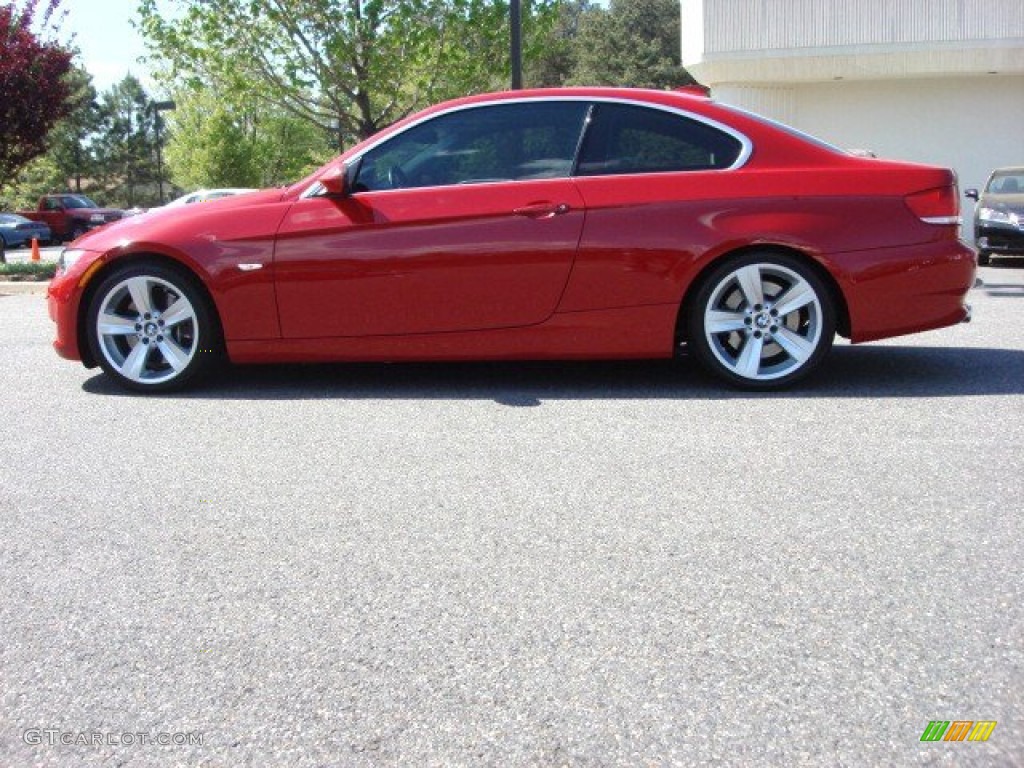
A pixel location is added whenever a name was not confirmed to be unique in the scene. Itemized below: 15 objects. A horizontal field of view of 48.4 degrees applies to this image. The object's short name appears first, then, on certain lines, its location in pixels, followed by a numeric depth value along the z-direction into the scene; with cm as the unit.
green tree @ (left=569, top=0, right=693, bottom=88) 6053
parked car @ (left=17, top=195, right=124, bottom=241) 3741
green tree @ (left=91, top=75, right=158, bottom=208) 7700
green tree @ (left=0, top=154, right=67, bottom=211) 6125
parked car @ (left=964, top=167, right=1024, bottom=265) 1614
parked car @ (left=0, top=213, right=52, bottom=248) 3434
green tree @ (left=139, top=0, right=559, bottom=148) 2061
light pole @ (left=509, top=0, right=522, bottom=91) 1592
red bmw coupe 580
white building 2259
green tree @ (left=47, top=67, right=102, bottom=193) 6806
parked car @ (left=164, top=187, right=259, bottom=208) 1828
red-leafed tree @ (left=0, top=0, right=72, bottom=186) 1725
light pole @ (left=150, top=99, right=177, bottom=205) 3123
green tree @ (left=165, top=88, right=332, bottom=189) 3828
